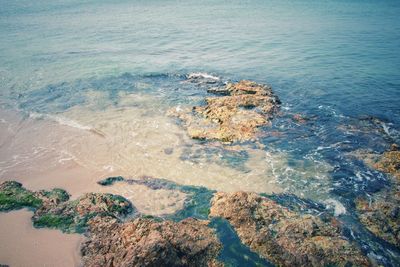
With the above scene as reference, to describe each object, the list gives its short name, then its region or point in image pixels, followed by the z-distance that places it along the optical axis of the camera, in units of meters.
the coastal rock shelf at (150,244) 6.93
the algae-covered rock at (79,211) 9.53
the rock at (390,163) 11.88
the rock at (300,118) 16.34
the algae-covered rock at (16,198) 10.39
